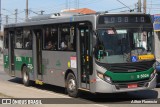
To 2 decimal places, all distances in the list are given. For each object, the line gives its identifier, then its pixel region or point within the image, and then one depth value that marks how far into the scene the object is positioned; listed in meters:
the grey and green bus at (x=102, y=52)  12.26
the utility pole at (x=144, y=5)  32.08
